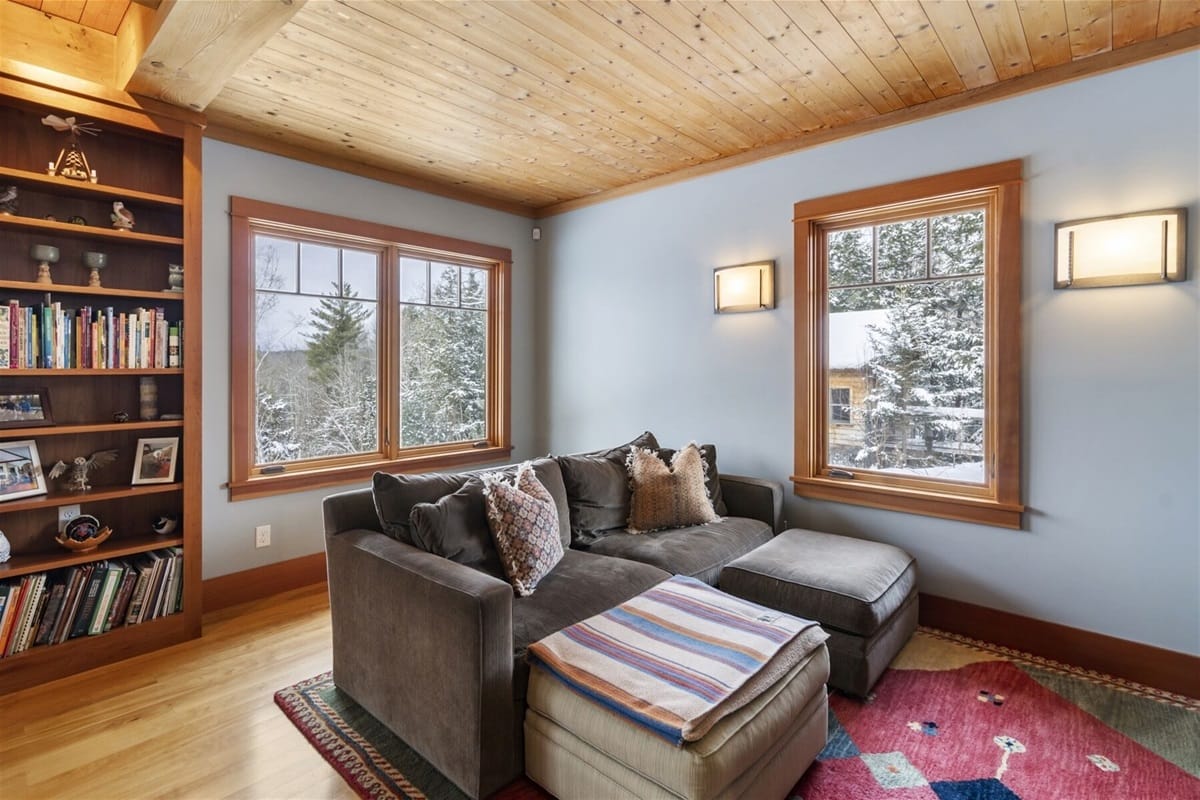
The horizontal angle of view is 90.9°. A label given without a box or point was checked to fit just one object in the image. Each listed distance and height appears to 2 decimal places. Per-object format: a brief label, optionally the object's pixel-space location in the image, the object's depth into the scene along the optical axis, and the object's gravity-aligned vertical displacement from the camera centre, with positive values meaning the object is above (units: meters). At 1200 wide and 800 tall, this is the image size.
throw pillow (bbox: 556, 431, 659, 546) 2.96 -0.50
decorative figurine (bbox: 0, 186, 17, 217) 2.44 +0.83
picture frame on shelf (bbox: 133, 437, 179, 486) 2.76 -0.29
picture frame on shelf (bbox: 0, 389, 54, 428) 2.43 -0.04
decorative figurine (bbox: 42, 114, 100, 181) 2.53 +1.03
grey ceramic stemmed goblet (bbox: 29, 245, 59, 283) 2.52 +0.62
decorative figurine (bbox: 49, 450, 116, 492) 2.62 -0.31
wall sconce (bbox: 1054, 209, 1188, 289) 2.29 +0.58
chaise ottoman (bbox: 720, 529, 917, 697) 2.29 -0.81
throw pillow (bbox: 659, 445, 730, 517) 3.33 -0.45
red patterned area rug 1.82 -1.19
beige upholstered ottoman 1.43 -0.93
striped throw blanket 1.53 -0.77
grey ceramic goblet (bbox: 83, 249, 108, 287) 2.65 +0.62
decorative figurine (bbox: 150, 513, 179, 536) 2.84 -0.61
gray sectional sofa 1.72 -0.72
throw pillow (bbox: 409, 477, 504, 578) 2.19 -0.50
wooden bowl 2.54 -0.62
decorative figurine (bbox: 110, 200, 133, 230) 2.70 +0.84
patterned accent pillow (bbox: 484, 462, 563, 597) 2.26 -0.53
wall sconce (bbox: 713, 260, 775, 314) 3.42 +0.65
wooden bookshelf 2.44 +0.44
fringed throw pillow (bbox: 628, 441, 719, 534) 3.09 -0.51
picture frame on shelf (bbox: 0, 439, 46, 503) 2.43 -0.30
